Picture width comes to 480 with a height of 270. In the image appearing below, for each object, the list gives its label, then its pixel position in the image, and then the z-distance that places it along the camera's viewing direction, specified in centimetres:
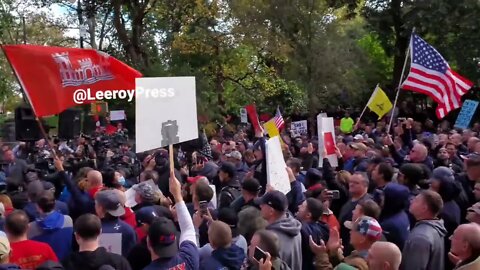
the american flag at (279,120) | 1493
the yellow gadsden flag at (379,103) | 1631
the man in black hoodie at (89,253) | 469
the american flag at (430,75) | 1342
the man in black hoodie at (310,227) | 627
